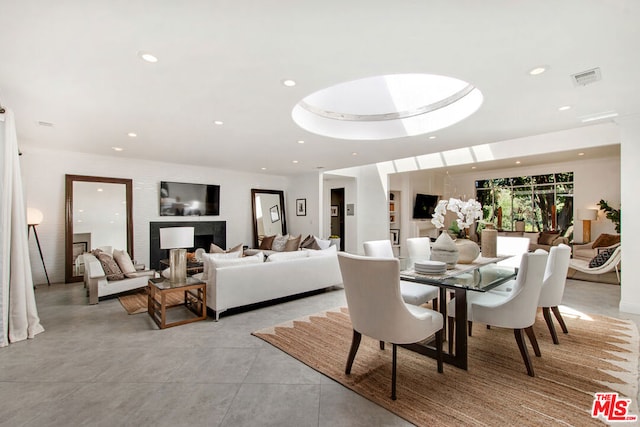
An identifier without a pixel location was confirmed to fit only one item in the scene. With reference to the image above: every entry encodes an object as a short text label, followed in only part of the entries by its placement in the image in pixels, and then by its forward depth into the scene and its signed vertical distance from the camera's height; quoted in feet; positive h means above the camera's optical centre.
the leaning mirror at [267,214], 26.94 +0.06
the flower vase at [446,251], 9.50 -1.22
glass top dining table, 7.75 -1.89
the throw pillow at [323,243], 20.42 -2.02
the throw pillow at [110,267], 14.80 -2.60
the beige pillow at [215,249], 16.27 -1.91
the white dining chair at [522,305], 7.43 -2.39
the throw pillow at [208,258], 12.19 -1.83
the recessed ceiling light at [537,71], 8.00 +3.89
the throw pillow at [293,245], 21.36 -2.22
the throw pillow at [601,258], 16.72 -2.63
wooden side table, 10.89 -3.37
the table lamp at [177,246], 11.92 -1.34
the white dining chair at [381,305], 6.50 -2.12
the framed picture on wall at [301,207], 27.89 +0.69
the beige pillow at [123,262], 15.43 -2.42
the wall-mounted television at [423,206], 32.43 +0.81
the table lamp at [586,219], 24.34 -0.60
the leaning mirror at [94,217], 18.21 -0.05
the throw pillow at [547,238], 25.80 -2.28
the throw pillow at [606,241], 21.20 -2.11
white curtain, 9.59 -1.29
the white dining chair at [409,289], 9.63 -2.59
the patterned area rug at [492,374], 6.16 -4.13
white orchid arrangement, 10.32 +0.06
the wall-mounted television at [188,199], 21.93 +1.28
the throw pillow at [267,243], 24.06 -2.32
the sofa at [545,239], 25.05 -2.39
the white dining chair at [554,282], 9.12 -2.19
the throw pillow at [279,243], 22.32 -2.17
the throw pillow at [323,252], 15.12 -2.01
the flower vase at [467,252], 10.14 -1.34
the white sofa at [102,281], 13.74 -3.26
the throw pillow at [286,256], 13.59 -1.98
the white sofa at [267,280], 11.64 -2.89
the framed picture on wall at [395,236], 32.55 -2.47
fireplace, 21.29 -1.62
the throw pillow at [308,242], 20.88 -2.02
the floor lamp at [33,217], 16.21 -0.02
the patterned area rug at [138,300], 13.05 -4.12
